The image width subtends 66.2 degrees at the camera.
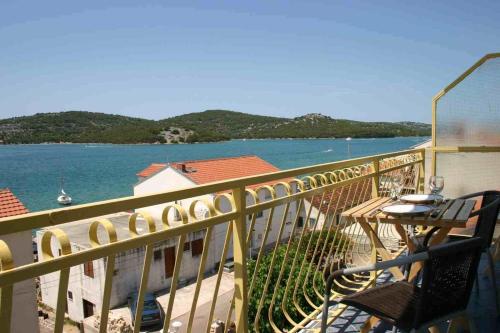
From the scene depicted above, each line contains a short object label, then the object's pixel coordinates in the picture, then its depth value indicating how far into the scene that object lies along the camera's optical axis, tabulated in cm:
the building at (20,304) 737
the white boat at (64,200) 5200
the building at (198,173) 2464
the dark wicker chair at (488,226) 248
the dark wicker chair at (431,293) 161
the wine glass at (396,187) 351
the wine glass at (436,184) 353
